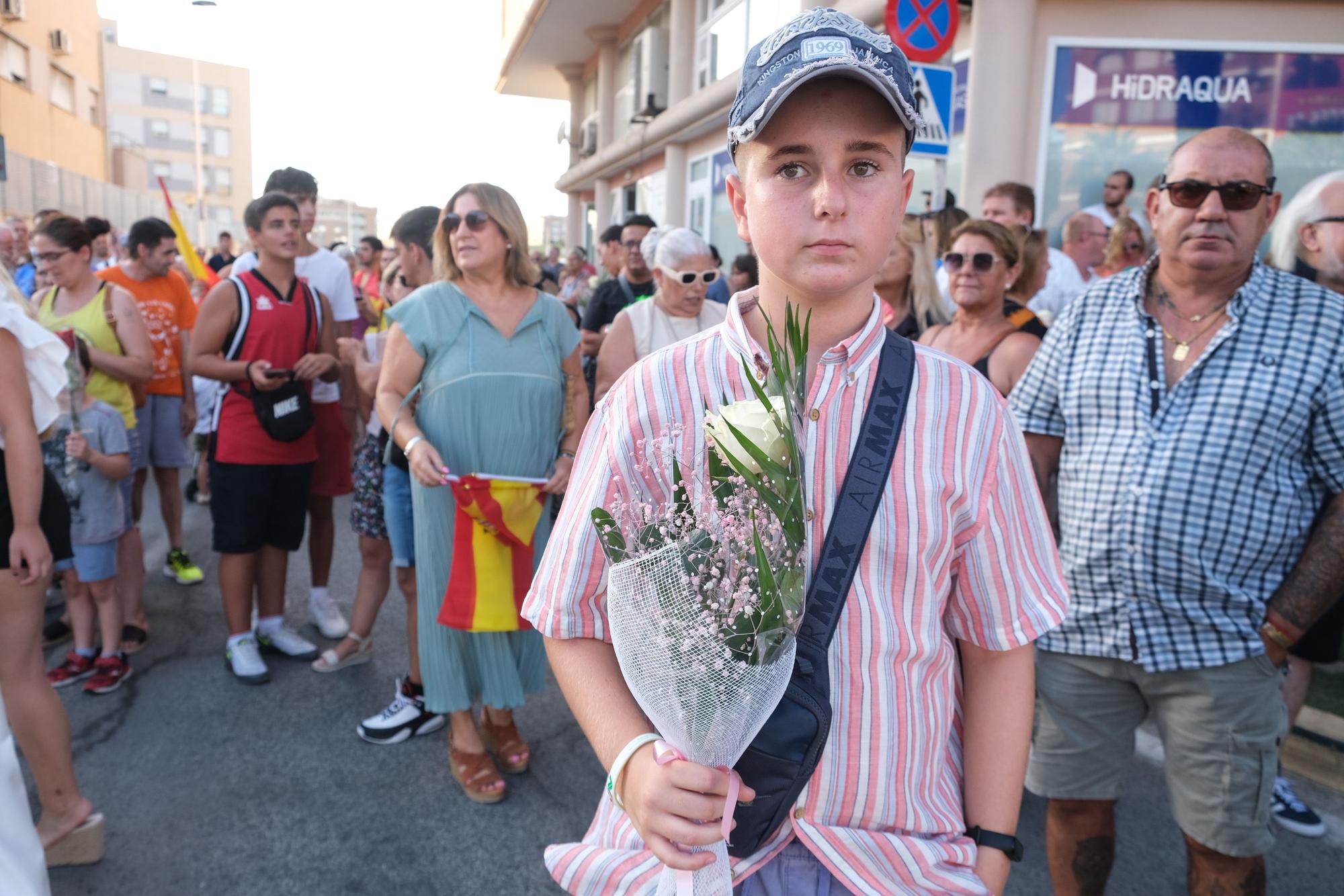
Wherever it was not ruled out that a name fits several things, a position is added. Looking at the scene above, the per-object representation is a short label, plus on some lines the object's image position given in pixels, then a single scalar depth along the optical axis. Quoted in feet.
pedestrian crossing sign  18.58
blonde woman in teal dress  11.93
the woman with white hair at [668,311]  15.02
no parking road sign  18.43
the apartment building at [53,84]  94.02
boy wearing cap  4.31
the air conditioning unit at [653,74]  57.52
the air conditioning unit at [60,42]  107.45
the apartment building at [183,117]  224.53
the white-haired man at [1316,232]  11.04
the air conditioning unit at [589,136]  77.61
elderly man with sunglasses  7.67
